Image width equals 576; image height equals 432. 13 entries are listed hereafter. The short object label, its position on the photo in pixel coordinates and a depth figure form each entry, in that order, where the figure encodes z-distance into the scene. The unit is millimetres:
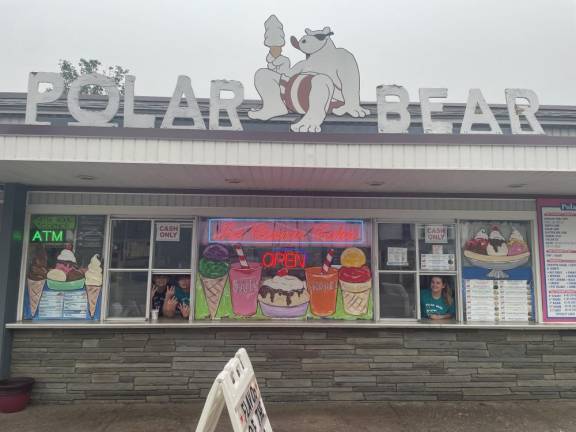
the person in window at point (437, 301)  6258
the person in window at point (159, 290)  6145
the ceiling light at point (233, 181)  5430
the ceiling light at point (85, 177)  5326
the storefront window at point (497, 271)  6188
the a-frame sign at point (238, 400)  3045
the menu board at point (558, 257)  6121
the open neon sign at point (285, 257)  6215
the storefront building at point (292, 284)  5688
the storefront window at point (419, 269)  6234
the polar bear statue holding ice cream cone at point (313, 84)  5152
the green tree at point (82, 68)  27516
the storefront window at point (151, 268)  6113
